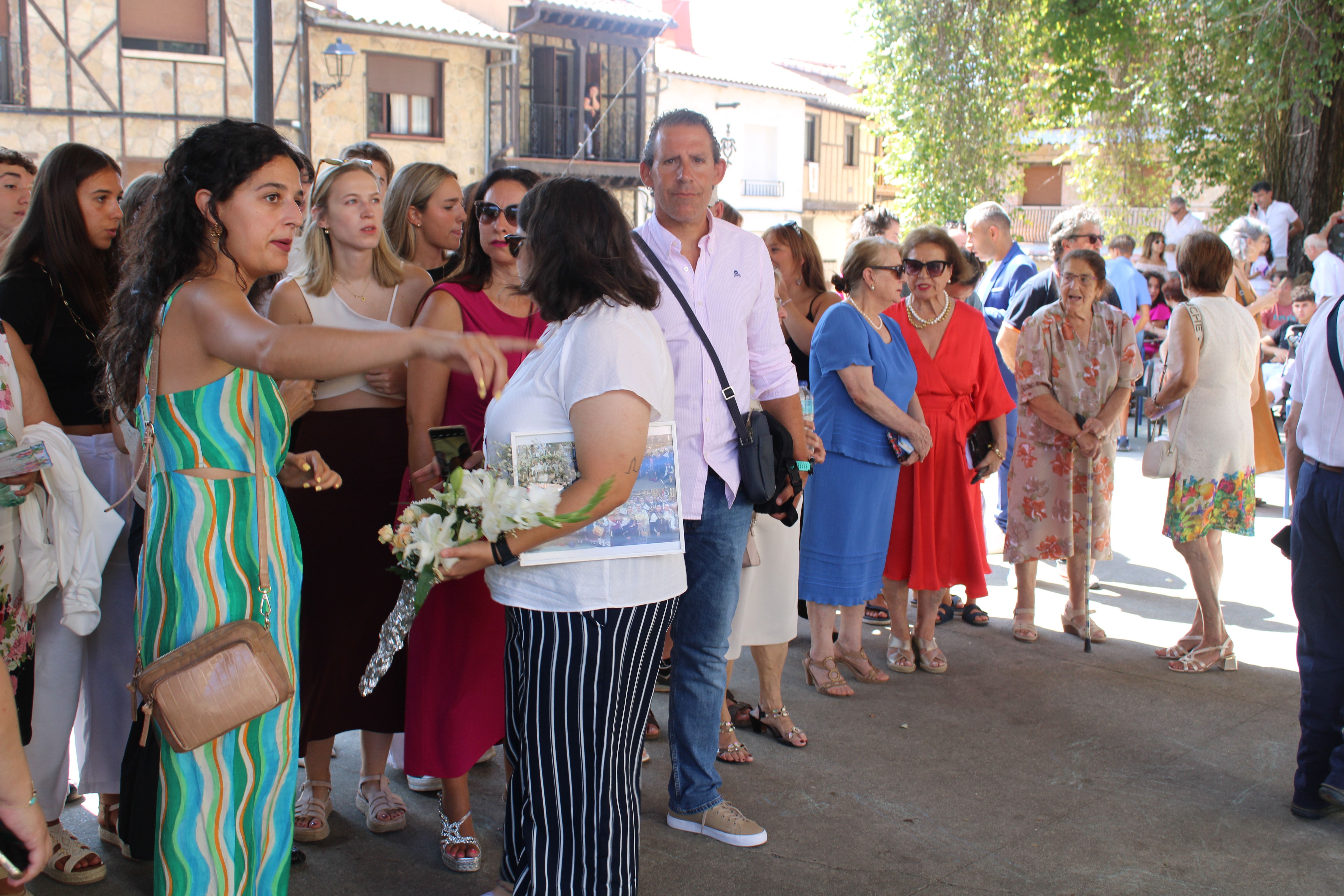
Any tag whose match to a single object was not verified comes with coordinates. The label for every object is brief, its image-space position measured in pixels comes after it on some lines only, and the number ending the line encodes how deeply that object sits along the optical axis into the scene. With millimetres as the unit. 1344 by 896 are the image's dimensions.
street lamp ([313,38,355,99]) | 17828
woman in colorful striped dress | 2262
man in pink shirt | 3107
